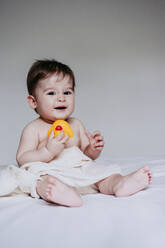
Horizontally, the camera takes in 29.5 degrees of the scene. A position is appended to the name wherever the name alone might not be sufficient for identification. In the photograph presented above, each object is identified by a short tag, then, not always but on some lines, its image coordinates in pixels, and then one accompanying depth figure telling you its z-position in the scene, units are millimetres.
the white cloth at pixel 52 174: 1007
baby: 1110
